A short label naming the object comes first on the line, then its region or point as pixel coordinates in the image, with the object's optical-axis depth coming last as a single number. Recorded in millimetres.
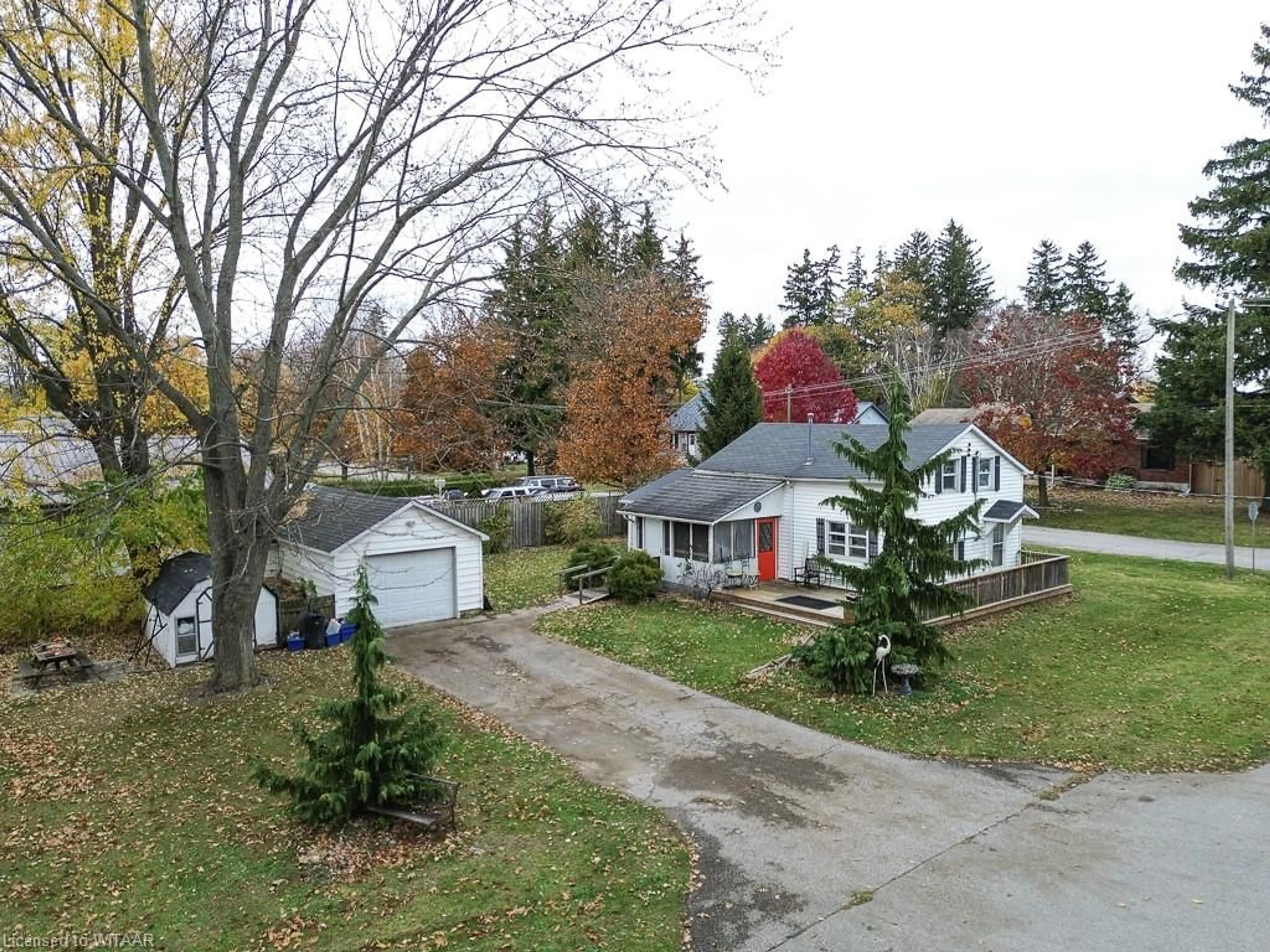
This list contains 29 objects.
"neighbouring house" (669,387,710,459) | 50938
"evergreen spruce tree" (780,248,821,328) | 69625
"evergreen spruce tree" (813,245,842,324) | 69438
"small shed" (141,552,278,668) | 15164
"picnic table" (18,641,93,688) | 14039
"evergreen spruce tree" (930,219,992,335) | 62188
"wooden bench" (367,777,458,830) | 8281
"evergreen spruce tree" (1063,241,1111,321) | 58094
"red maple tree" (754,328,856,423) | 42469
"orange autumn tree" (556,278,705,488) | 29750
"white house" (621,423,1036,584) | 20891
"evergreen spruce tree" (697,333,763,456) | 37500
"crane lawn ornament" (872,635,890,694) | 12922
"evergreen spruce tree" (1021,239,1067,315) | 59750
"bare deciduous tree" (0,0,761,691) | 10750
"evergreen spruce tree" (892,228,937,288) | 62562
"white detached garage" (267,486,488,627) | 17625
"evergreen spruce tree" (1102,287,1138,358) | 54344
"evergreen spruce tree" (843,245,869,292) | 69188
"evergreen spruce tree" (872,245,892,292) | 64938
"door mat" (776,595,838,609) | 19031
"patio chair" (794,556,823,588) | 21219
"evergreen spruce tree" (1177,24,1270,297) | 31484
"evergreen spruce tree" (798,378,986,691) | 13141
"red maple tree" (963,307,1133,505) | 33469
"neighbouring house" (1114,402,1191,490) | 38750
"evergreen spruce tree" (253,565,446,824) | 8156
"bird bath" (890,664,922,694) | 12867
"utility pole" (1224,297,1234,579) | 21641
